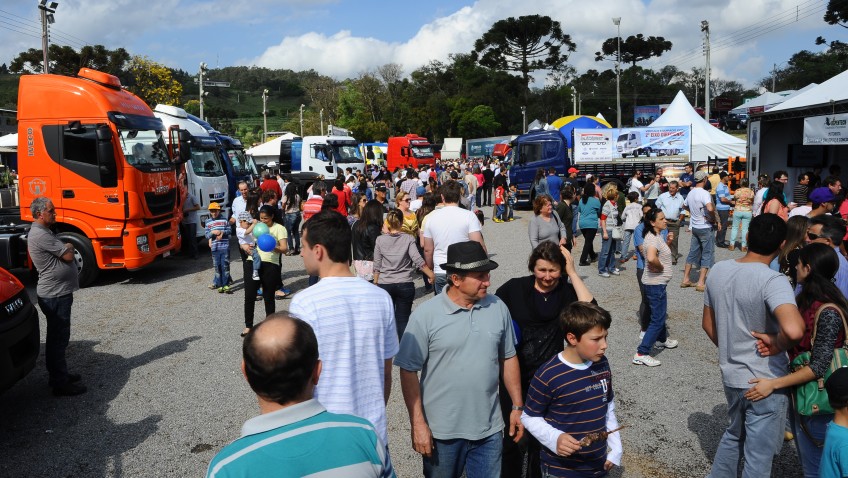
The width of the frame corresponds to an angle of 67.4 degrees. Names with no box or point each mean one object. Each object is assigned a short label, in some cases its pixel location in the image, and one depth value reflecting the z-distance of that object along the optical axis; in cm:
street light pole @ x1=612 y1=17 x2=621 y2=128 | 4700
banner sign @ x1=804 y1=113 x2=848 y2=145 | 1389
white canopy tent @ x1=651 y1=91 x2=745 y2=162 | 2439
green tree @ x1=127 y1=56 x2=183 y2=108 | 3769
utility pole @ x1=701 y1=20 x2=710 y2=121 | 3229
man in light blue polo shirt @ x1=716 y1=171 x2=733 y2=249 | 1425
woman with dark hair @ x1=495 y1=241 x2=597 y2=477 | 357
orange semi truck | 1026
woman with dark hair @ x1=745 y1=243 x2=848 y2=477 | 334
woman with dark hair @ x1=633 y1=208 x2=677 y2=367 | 639
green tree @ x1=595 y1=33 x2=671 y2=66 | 6475
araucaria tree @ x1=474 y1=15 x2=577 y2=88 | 6206
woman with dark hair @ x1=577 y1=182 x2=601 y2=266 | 1160
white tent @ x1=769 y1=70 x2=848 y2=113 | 1476
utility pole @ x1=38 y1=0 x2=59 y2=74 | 2266
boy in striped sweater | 304
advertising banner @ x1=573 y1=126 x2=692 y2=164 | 2333
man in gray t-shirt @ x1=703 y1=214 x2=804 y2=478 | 338
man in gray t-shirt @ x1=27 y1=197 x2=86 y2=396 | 596
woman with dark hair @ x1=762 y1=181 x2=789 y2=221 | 1028
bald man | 158
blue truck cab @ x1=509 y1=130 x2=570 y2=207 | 2323
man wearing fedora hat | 313
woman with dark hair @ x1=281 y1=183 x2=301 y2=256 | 1366
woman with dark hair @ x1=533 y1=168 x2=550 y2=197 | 1812
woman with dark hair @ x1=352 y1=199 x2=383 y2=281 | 728
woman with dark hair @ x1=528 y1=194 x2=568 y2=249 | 775
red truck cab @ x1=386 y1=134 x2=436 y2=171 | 4028
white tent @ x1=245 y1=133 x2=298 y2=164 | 3675
